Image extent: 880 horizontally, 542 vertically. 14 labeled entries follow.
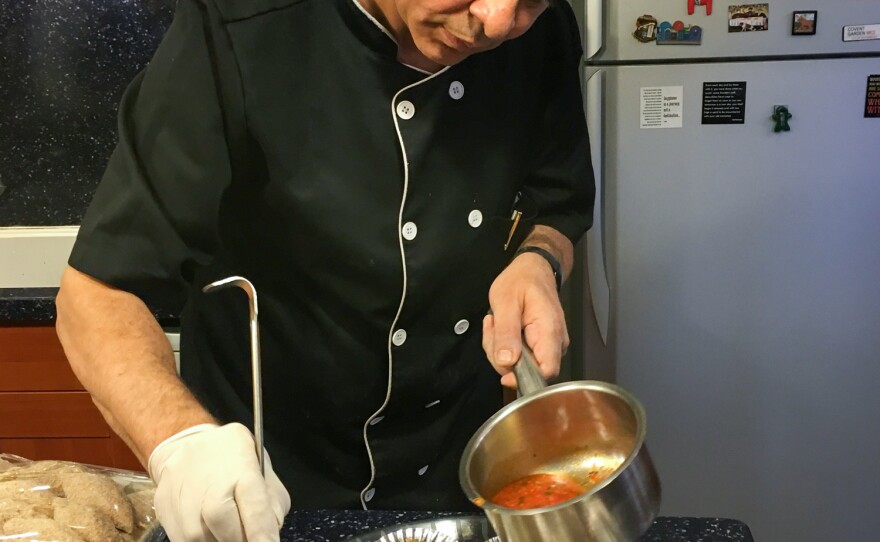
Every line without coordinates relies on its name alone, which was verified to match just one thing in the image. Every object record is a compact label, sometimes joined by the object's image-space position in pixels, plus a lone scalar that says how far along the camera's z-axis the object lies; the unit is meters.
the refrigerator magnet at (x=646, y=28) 1.58
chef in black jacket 0.74
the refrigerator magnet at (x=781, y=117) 1.60
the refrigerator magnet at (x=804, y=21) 1.55
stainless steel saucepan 0.58
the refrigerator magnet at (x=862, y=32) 1.55
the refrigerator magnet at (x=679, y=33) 1.58
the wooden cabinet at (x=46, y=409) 1.49
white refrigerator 1.59
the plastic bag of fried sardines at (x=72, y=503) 0.72
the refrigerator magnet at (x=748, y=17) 1.55
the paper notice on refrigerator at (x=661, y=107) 1.61
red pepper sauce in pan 0.69
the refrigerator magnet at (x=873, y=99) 1.57
